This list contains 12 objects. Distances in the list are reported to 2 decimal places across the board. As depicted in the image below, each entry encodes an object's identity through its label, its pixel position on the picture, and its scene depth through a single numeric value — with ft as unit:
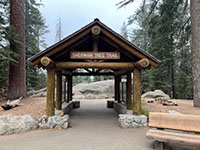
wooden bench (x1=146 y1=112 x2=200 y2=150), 10.64
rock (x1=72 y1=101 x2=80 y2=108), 34.68
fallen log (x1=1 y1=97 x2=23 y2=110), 25.15
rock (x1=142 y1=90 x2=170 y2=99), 43.71
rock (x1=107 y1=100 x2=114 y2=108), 35.58
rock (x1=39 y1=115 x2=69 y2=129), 17.75
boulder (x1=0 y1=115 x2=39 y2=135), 15.85
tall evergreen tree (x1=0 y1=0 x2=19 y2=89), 30.43
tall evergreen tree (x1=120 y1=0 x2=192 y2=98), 41.11
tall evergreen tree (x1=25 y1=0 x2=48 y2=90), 54.85
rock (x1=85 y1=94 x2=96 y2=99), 56.39
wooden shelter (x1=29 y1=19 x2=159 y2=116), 18.04
